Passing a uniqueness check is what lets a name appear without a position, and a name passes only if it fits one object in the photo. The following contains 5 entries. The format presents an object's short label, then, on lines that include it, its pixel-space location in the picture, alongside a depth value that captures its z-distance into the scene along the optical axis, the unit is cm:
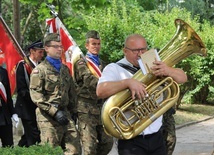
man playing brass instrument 500
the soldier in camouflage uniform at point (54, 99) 633
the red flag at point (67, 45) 746
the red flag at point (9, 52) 782
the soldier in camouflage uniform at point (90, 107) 700
